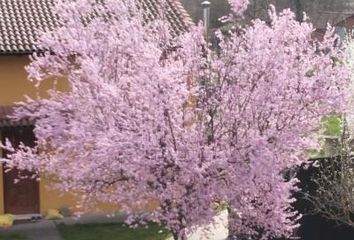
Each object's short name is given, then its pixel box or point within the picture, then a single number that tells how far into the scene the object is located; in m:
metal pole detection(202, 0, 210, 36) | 17.62
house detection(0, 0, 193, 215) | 19.47
